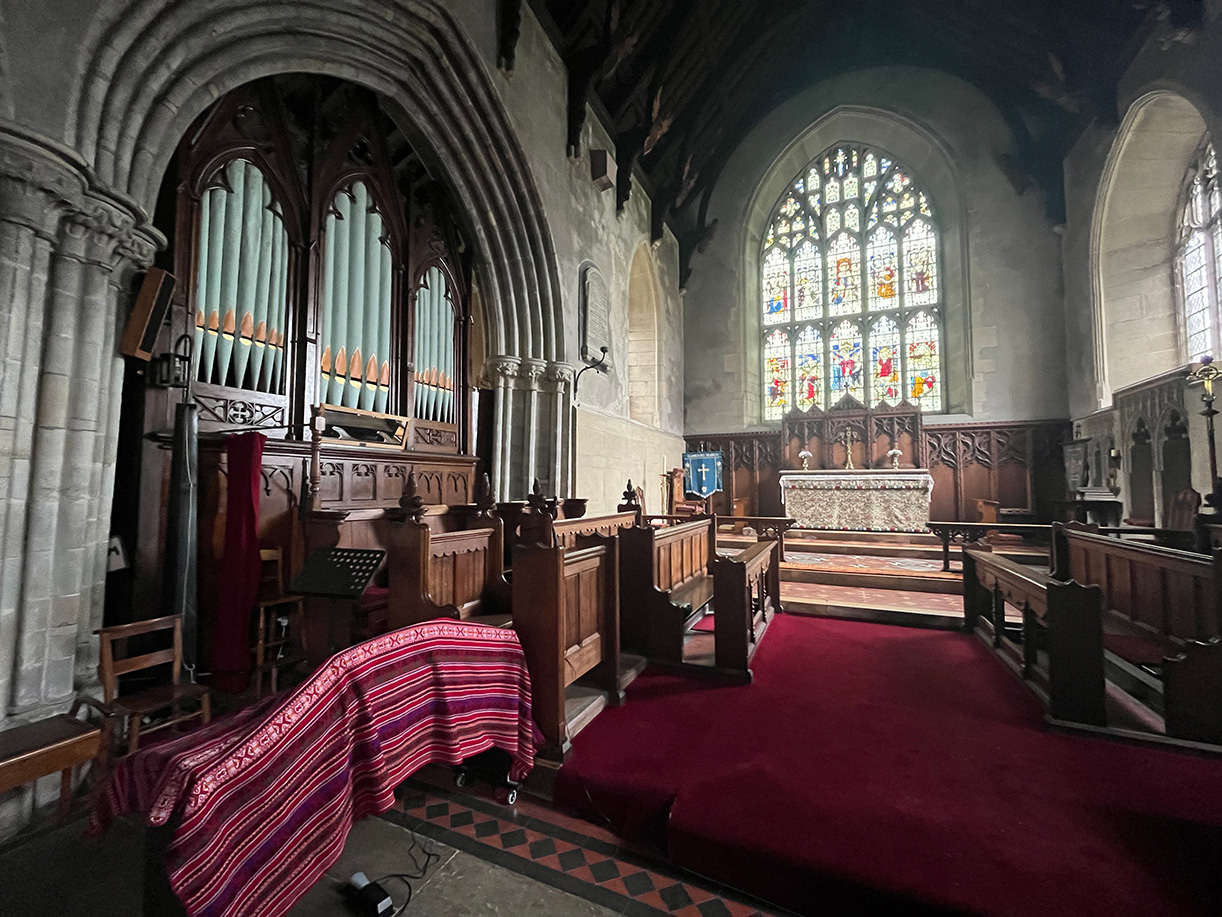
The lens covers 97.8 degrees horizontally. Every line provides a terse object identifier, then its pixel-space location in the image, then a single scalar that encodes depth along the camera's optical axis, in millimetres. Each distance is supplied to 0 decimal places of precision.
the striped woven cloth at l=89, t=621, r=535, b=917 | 1270
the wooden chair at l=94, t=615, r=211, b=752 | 2316
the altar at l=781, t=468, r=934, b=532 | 7707
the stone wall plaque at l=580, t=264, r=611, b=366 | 6791
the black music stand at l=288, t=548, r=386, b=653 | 1846
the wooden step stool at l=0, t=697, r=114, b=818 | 1894
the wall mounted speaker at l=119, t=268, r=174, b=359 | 2754
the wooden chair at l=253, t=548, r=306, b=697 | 3207
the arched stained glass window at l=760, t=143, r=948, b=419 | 9711
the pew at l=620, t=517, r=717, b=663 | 3459
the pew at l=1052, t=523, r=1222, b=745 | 2389
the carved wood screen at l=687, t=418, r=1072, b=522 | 8406
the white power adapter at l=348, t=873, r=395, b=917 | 1561
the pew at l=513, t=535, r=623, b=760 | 2379
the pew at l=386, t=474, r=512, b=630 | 2449
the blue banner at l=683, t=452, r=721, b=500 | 10234
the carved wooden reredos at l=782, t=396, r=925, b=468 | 8719
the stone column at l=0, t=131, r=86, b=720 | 2168
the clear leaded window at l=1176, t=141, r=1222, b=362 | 6164
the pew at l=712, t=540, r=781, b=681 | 3234
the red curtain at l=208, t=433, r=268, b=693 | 3141
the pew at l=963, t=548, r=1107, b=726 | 2545
